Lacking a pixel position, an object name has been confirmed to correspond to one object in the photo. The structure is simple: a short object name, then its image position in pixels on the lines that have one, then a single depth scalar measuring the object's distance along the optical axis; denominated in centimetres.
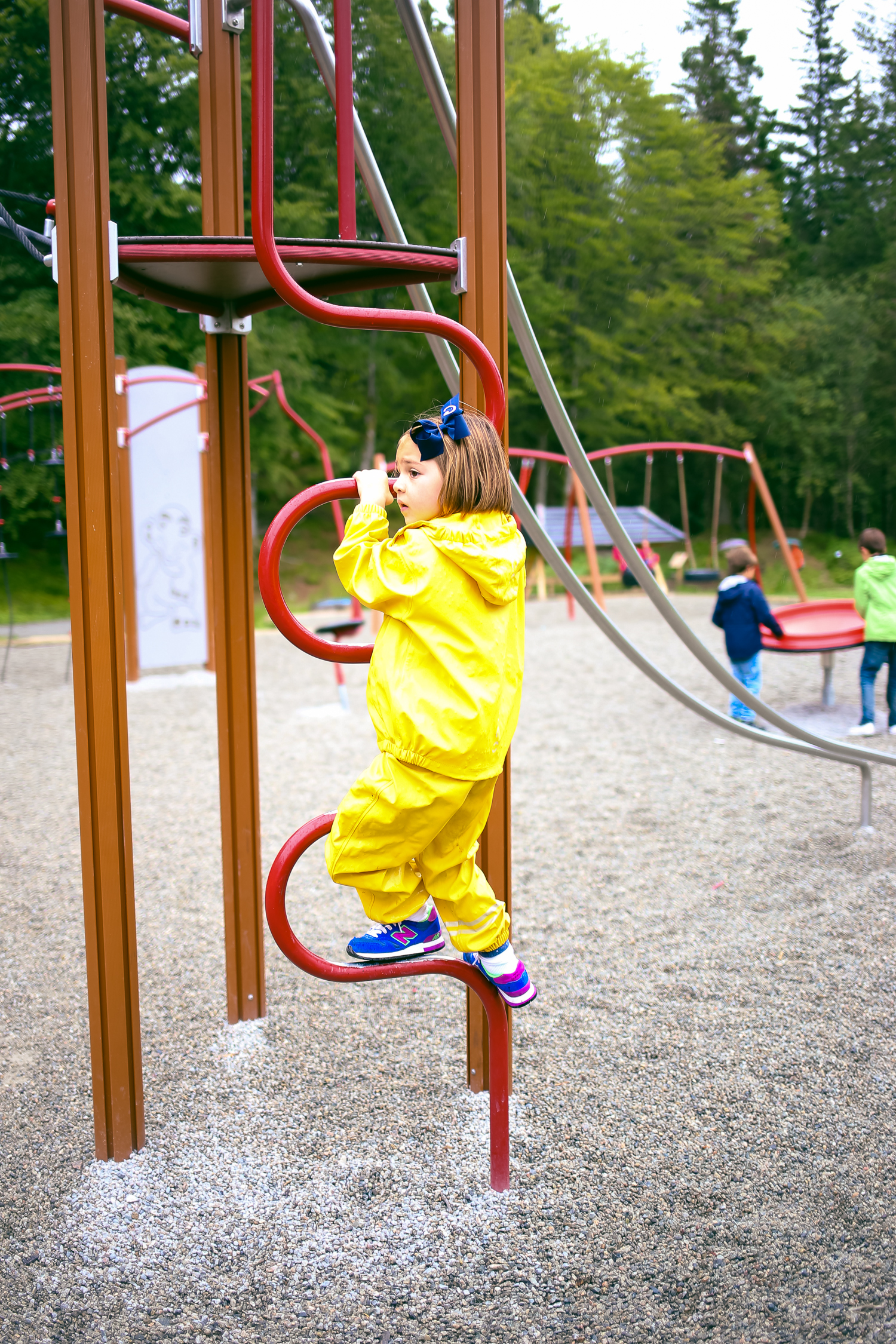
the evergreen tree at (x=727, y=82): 2923
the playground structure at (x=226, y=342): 213
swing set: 986
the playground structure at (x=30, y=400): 705
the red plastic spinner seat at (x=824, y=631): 729
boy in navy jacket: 681
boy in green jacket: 662
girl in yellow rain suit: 188
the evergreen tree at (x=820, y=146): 2878
